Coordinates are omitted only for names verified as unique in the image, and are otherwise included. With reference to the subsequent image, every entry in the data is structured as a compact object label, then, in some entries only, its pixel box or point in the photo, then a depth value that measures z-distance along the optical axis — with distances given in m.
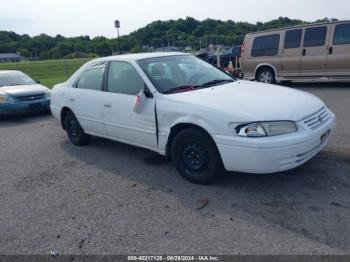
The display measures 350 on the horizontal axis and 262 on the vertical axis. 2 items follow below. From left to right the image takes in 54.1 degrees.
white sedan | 3.54
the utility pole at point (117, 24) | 18.25
